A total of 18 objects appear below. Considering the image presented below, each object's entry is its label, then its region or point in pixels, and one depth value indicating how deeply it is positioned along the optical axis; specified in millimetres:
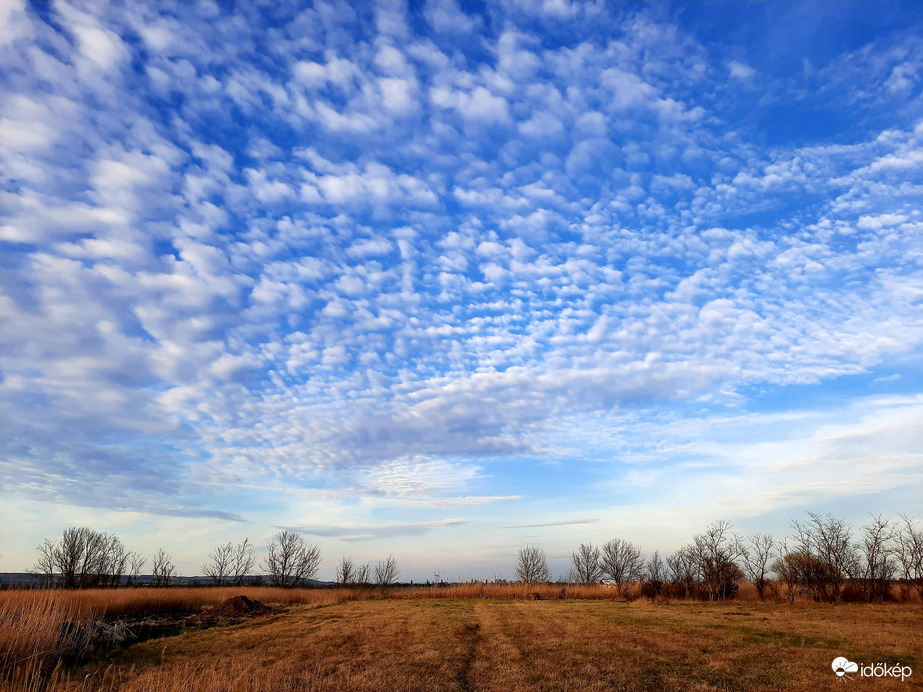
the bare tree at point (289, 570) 73438
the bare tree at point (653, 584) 52781
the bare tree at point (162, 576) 69750
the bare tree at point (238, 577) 76312
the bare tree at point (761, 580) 46222
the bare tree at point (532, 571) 79269
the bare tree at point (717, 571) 47719
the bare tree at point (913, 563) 37875
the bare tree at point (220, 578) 74775
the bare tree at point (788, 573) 42931
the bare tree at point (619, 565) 69375
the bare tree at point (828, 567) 41156
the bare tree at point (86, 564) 60406
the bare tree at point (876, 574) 38938
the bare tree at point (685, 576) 50584
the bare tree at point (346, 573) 71888
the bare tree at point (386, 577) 73519
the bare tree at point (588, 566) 75688
